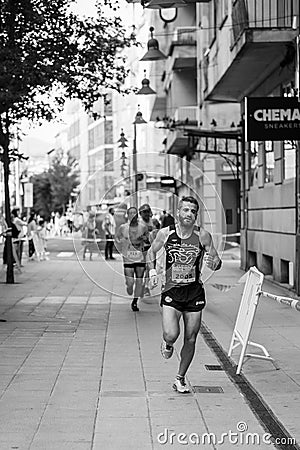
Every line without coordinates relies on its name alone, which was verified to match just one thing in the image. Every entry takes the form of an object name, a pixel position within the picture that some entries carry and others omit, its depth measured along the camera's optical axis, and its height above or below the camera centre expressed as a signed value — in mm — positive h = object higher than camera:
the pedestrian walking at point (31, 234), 34947 -900
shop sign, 16766 +1558
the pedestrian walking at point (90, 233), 20281 -545
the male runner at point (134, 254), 16391 -790
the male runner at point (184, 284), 8844 -702
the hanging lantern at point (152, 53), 22578 +3661
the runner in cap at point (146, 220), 16438 -200
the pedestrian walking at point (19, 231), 30141 -726
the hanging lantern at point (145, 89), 24830 +3144
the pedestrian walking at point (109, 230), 20812 -528
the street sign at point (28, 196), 46812 +634
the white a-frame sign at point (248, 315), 9867 -1151
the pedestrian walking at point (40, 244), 34688 -1276
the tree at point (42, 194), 96188 +1508
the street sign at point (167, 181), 23375 +670
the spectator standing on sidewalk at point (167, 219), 23712 -271
